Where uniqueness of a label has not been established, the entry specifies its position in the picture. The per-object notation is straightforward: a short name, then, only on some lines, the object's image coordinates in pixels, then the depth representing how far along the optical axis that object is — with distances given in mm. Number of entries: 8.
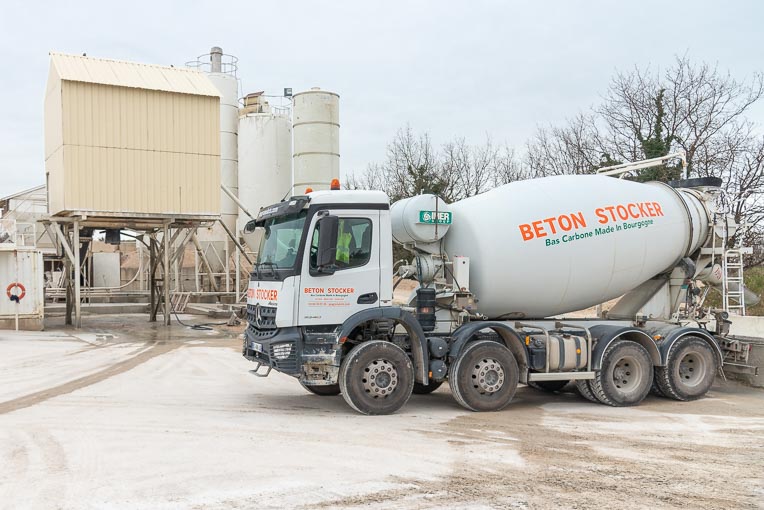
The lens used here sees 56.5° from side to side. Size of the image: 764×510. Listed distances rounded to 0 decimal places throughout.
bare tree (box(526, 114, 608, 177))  33344
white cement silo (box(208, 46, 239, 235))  34969
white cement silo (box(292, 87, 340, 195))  30453
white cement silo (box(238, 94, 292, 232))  34281
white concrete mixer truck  9516
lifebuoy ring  22169
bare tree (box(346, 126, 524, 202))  41875
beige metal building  22562
